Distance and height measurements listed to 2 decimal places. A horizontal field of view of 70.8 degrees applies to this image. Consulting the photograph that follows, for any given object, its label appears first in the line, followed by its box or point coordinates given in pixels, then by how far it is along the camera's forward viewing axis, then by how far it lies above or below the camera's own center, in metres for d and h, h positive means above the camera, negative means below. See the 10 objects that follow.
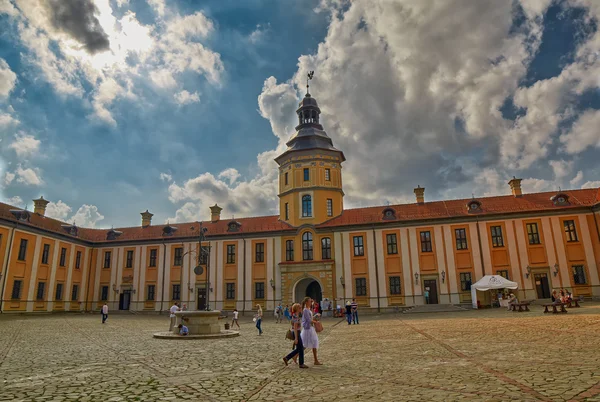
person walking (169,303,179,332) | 21.85 -0.75
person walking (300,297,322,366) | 10.34 -0.82
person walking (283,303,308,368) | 10.21 -0.88
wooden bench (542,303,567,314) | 23.69 -0.80
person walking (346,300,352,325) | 25.66 -0.76
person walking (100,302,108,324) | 28.47 -0.62
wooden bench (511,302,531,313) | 27.14 -0.66
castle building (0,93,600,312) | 35.41 +4.45
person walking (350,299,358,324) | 26.22 -0.75
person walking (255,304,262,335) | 21.08 -0.95
